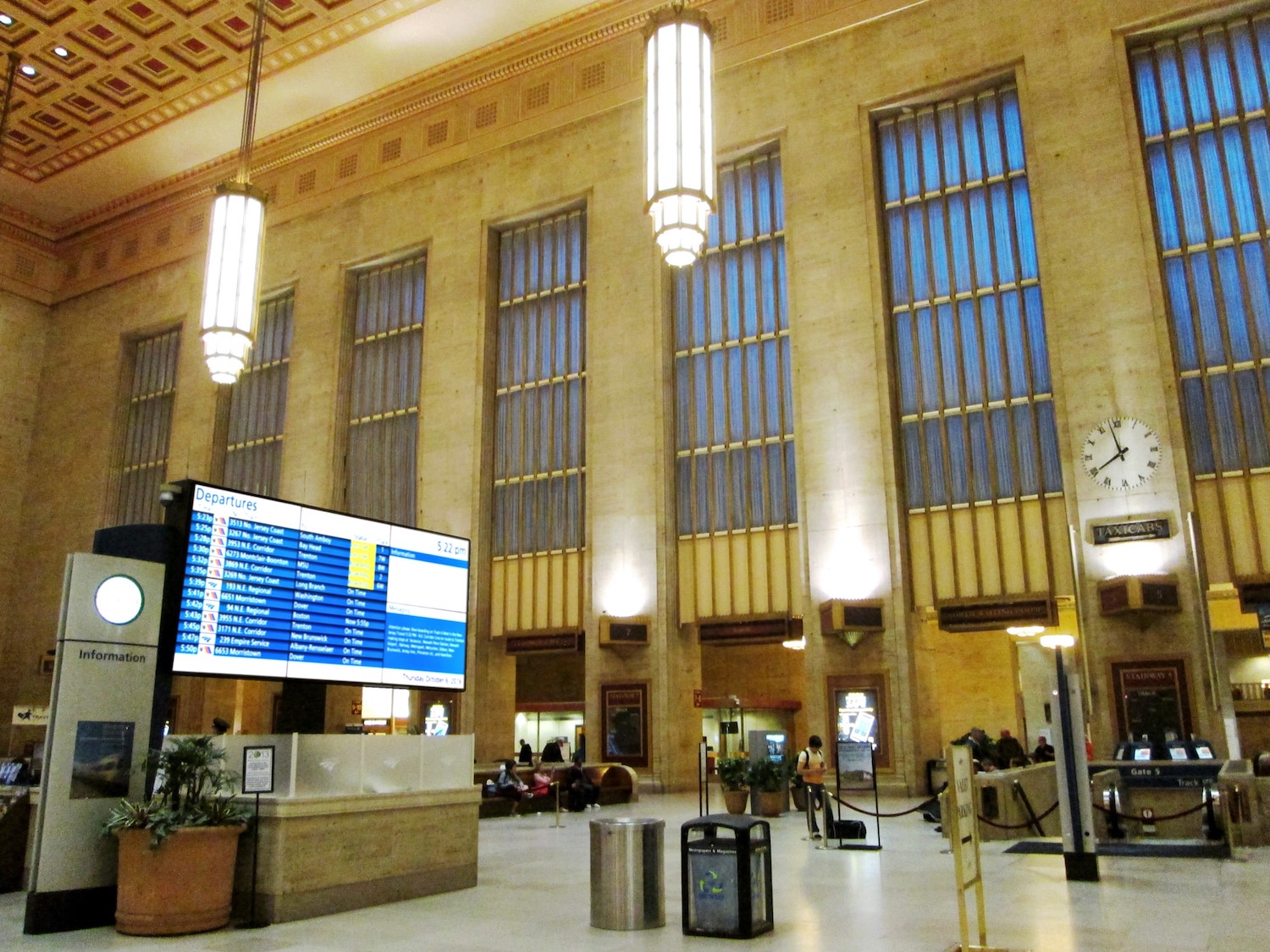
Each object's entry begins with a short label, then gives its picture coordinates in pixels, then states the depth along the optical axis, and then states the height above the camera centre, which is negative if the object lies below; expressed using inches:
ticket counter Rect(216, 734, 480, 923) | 293.9 -33.1
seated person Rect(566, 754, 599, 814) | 681.6 -51.5
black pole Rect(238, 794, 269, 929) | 285.7 -39.9
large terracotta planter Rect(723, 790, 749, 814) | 597.0 -49.9
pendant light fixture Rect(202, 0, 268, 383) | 596.7 +251.7
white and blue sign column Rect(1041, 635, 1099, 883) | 347.6 -27.9
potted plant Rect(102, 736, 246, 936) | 275.7 -38.5
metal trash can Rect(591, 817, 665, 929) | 279.0 -43.6
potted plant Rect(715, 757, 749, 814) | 594.9 -39.5
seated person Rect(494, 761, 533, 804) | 659.4 -45.6
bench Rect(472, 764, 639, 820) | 672.4 -49.1
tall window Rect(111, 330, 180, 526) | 1140.5 +318.5
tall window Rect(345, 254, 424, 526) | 973.2 +309.0
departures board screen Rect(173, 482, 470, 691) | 314.0 +39.1
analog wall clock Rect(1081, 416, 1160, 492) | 647.1 +160.1
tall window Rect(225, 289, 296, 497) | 1057.5 +316.5
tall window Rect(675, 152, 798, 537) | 804.6 +273.1
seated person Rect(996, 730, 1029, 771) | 639.1 -27.1
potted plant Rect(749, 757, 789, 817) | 591.8 -40.2
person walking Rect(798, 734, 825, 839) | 468.4 -31.1
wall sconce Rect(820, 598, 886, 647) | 709.3 +63.8
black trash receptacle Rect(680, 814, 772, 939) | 262.4 -43.0
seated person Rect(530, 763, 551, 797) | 680.4 -46.1
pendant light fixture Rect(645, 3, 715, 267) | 447.5 +249.8
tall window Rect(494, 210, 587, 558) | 893.2 +285.8
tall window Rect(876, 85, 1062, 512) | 714.2 +287.2
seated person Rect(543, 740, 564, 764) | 855.1 -32.1
